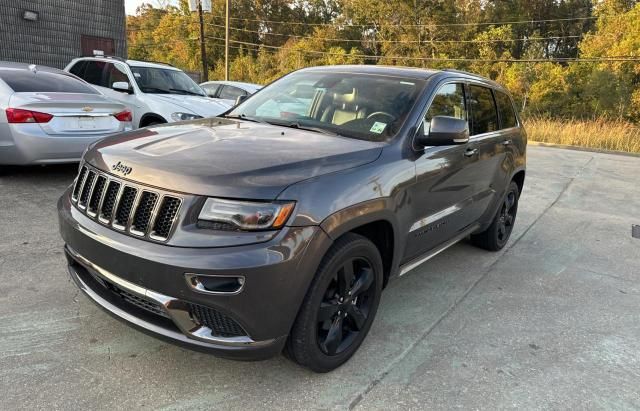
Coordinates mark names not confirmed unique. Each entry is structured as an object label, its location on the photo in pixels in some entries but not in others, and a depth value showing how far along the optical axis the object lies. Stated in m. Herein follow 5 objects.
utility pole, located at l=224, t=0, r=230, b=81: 25.23
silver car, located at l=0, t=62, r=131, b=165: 5.65
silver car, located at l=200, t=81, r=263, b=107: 13.15
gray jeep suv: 2.29
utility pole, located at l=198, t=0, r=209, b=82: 25.64
